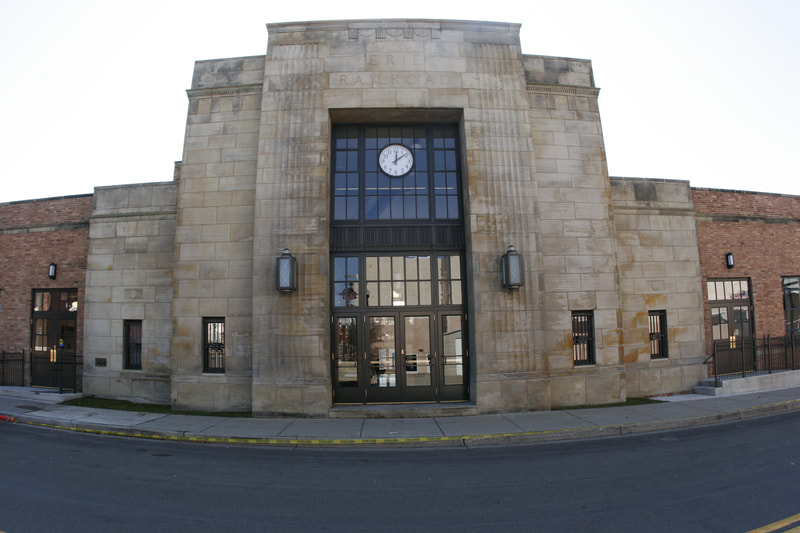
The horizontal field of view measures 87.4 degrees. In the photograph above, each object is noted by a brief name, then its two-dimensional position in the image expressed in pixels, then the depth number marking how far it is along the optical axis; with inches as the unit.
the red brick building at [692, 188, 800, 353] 526.6
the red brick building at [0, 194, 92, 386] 511.8
